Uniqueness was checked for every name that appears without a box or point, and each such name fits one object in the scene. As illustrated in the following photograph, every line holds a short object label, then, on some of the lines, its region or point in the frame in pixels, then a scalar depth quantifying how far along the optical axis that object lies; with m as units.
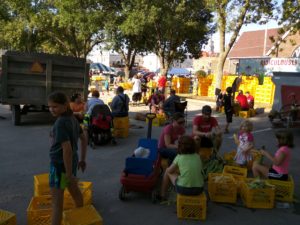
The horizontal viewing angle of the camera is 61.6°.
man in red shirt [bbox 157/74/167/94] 13.26
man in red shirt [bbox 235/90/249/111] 10.30
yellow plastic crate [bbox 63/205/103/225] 2.67
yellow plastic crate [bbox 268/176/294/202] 3.66
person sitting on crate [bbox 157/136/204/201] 3.22
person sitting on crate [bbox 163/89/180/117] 7.87
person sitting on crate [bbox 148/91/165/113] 9.26
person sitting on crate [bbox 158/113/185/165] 4.14
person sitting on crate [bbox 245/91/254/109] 10.83
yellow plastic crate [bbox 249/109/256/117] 10.49
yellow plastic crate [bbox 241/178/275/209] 3.51
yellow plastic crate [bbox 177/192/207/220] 3.20
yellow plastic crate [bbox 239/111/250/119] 10.20
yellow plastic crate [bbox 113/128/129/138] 6.80
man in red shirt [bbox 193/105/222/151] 4.86
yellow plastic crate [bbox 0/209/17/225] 2.62
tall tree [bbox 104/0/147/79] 15.50
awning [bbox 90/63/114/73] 32.49
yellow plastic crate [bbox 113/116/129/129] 6.80
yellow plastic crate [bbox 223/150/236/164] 4.82
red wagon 3.50
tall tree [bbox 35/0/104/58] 17.40
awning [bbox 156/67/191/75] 34.62
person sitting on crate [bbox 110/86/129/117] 6.84
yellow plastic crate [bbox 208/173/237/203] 3.61
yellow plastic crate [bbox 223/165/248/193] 4.07
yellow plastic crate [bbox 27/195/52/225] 2.85
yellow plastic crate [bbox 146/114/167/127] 8.29
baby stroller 5.93
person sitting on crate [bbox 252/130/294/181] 3.70
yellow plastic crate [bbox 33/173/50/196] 3.34
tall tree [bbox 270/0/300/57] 11.87
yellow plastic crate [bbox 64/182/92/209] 3.15
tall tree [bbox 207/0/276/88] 12.23
